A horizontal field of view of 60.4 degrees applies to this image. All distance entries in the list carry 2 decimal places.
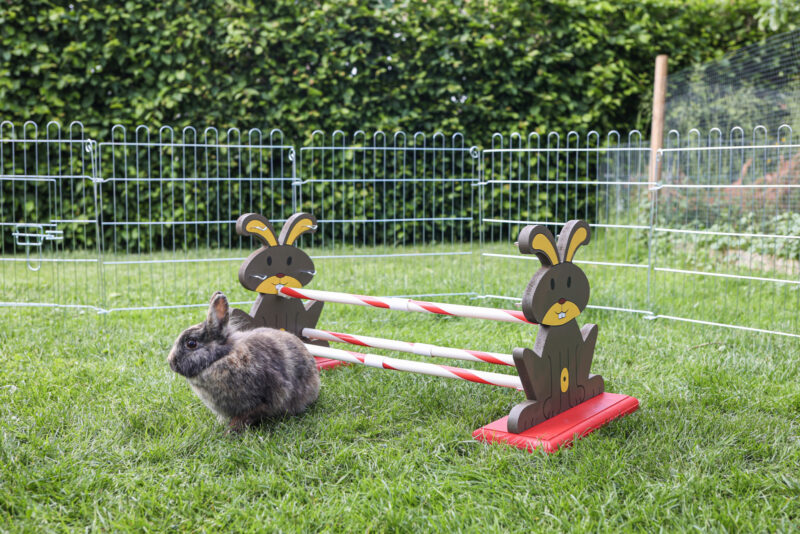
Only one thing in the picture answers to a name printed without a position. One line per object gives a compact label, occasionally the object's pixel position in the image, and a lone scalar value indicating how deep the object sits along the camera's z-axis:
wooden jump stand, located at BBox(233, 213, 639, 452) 2.74
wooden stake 6.89
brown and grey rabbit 2.74
